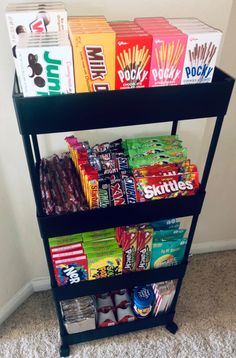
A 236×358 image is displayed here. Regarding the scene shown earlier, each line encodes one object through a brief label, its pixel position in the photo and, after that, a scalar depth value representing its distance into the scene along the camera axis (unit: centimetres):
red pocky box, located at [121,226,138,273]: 125
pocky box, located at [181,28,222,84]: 86
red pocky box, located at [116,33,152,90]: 83
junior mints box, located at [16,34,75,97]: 78
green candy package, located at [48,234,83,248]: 122
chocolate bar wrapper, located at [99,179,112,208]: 111
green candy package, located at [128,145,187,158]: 118
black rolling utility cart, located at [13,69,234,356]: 86
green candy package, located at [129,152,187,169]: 116
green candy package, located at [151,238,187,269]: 132
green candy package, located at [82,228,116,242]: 128
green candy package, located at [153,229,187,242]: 132
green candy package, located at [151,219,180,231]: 136
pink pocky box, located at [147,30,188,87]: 85
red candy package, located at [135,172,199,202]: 112
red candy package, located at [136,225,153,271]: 126
